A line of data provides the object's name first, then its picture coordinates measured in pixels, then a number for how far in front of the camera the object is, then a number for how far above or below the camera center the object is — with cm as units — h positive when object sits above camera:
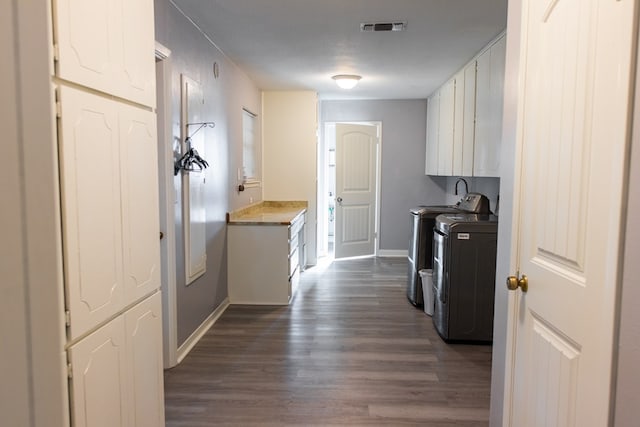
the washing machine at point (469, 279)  338 -78
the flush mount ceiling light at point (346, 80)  489 +108
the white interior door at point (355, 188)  664 -17
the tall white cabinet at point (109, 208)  126 -11
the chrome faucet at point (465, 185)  535 -8
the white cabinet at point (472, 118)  350 +58
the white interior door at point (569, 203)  104 -7
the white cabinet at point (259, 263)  439 -87
